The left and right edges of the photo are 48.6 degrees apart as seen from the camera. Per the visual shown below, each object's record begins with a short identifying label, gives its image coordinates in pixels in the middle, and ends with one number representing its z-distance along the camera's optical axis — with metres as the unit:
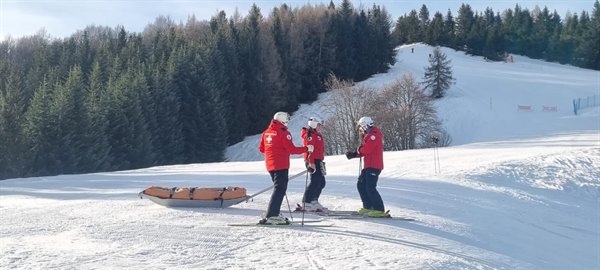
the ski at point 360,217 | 12.14
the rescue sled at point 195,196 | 12.87
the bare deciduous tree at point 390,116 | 46.97
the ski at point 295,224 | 10.93
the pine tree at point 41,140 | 38.38
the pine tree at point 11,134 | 38.31
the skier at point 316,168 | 12.82
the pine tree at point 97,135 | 39.81
